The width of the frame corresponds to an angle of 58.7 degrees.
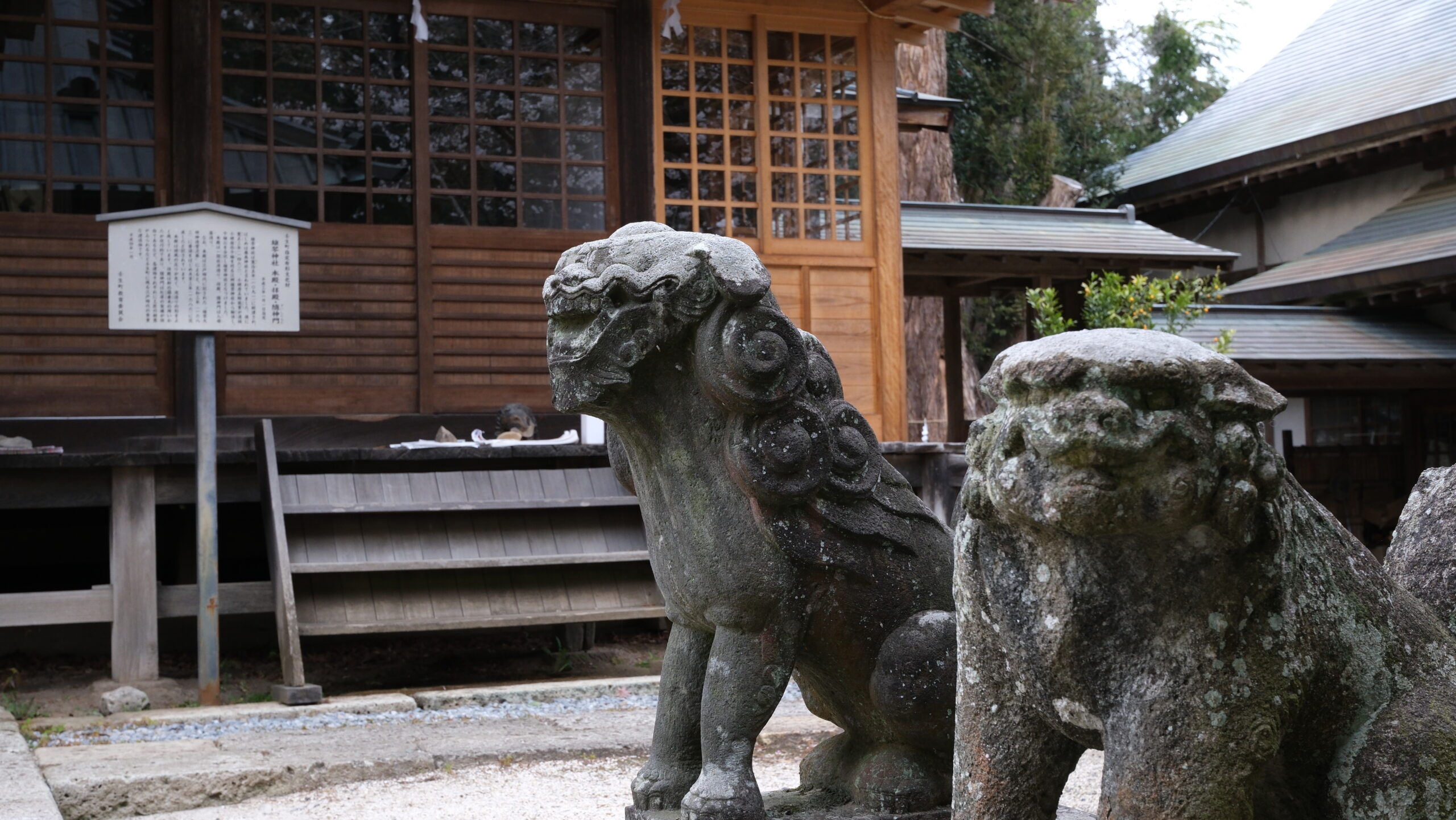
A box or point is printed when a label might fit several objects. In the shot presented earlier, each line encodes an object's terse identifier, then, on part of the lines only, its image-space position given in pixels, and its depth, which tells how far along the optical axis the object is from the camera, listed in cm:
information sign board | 662
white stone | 627
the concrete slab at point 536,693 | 643
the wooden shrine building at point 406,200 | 794
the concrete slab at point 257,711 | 601
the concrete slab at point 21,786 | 395
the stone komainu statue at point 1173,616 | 165
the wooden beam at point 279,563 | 643
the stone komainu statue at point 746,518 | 276
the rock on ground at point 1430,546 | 238
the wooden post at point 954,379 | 1558
